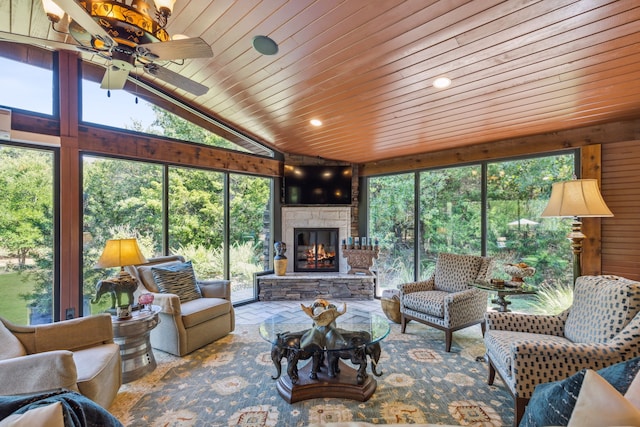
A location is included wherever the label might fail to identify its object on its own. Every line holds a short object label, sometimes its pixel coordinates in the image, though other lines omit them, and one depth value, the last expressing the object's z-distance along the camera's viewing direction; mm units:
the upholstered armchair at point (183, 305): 3146
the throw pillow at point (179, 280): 3374
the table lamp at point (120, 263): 2721
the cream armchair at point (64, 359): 1790
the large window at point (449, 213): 4559
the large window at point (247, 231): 5055
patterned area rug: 2182
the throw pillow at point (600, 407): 976
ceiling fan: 1789
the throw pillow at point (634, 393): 1116
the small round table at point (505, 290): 2928
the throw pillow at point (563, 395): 1174
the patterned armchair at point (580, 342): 1874
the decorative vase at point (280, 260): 5324
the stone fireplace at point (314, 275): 5273
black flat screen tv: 5578
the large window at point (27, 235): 3125
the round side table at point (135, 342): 2660
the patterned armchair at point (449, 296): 3275
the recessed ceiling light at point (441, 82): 2802
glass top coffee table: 2387
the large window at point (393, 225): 5309
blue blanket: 990
